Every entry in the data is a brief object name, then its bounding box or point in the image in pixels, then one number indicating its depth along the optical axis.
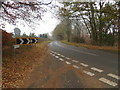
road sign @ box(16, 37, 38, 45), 7.23
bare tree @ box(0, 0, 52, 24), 5.52
